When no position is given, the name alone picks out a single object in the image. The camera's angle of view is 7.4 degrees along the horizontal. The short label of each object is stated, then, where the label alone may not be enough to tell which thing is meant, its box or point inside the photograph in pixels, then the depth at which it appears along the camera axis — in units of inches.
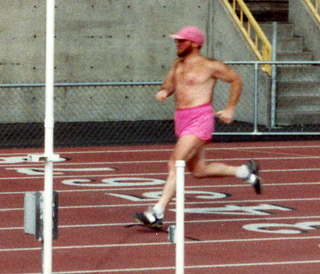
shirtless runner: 919.0
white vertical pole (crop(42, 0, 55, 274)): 613.4
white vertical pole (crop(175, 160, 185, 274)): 560.1
